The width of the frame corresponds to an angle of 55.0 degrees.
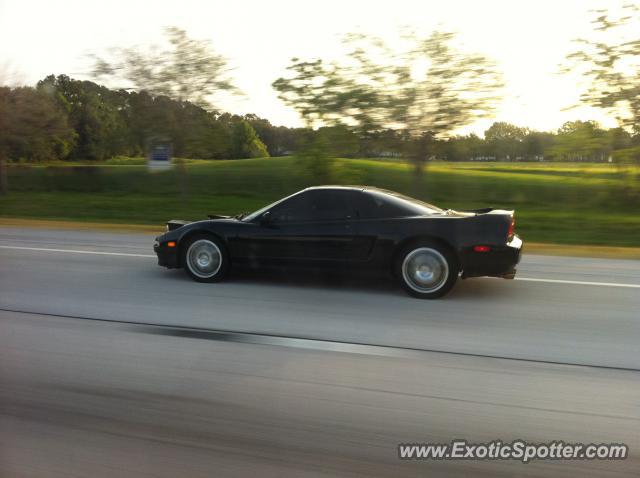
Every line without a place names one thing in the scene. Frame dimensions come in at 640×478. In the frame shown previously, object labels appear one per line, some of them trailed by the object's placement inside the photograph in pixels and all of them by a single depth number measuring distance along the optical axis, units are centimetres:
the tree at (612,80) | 1756
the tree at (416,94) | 1772
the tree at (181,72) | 2280
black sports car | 674
